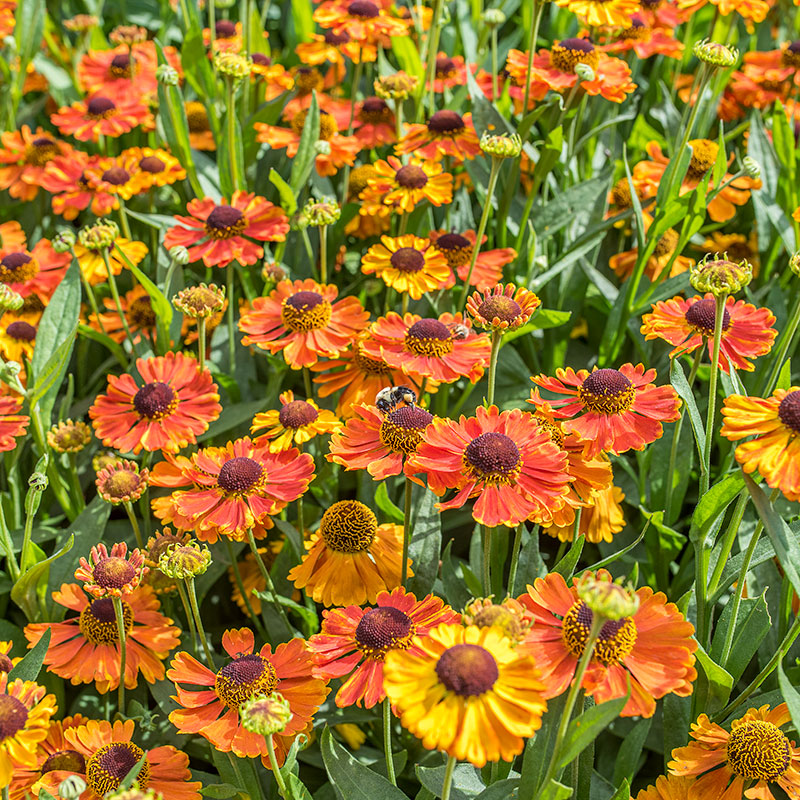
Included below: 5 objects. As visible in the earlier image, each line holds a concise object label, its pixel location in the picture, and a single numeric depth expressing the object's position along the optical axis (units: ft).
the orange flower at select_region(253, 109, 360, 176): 3.88
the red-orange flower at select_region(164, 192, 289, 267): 3.64
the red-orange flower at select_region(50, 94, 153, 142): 4.02
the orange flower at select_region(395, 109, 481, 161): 3.76
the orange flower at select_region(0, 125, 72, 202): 4.05
